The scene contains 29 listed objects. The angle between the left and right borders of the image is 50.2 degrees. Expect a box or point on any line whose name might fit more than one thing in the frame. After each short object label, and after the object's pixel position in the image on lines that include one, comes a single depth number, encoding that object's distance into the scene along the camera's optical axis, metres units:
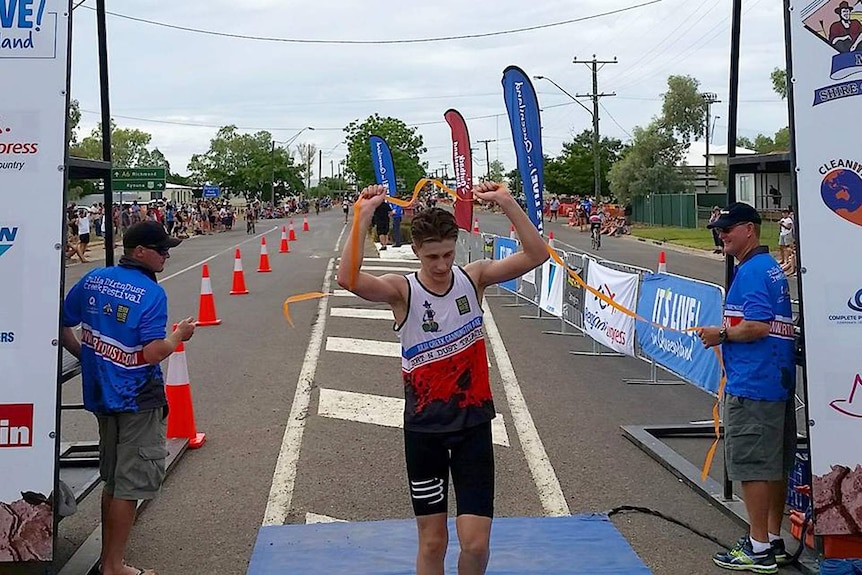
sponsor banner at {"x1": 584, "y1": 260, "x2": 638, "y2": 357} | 10.99
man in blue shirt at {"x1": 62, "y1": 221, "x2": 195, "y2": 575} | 4.86
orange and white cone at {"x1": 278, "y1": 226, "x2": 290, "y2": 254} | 33.03
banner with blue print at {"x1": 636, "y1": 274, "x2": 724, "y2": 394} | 8.62
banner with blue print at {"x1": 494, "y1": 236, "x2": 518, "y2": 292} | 17.48
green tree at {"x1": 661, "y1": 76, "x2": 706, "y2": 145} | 81.88
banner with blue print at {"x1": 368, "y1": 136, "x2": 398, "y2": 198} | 25.95
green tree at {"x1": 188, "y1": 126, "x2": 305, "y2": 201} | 111.56
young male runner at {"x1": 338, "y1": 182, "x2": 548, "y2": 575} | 4.04
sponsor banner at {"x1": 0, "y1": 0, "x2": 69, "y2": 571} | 4.53
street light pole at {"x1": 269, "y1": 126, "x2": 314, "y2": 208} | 103.25
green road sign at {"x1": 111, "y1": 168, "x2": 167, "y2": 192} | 34.11
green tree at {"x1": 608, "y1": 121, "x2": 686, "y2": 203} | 66.31
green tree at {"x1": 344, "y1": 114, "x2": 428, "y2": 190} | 52.18
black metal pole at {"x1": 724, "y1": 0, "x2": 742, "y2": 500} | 5.79
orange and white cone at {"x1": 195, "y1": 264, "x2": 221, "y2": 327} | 14.85
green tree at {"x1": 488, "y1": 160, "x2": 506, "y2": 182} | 122.96
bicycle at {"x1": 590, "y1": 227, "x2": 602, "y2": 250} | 36.66
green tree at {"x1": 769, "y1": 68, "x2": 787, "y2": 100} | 54.02
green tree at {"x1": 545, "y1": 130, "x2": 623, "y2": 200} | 86.12
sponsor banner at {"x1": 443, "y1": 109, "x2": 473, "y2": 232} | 17.41
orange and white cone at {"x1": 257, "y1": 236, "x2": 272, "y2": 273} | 24.48
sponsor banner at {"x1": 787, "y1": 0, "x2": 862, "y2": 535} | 4.75
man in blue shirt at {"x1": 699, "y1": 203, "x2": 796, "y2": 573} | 5.07
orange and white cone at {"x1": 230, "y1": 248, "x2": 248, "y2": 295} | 19.39
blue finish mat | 5.15
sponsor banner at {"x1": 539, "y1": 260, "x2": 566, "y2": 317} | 14.20
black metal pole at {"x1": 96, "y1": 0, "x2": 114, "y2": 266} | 5.73
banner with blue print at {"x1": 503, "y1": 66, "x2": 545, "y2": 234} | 13.09
